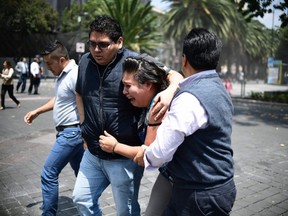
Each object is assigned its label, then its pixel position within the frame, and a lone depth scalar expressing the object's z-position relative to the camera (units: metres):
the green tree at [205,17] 36.44
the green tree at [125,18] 29.00
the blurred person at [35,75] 15.68
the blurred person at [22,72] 16.30
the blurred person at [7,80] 10.97
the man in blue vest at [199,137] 1.69
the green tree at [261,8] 12.08
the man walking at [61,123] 3.08
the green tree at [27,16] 17.83
